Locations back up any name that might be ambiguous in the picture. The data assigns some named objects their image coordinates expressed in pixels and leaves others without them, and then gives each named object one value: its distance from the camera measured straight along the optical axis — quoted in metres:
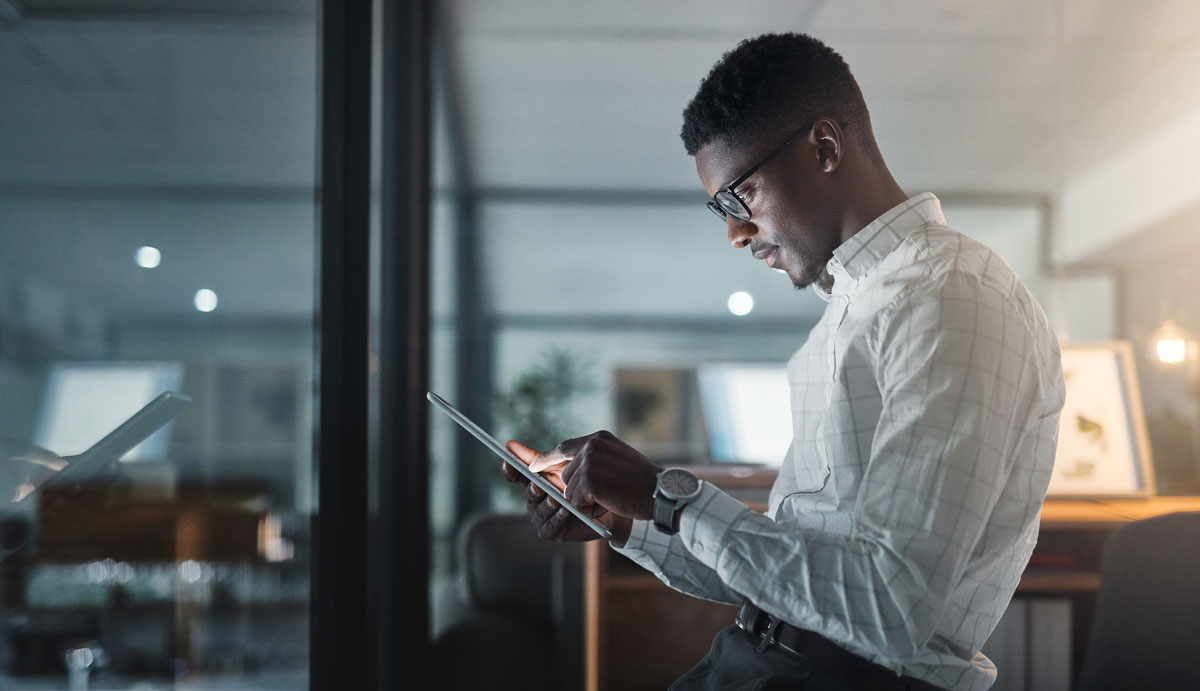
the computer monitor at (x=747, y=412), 3.00
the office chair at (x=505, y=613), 2.79
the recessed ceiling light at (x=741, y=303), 3.31
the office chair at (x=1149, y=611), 1.42
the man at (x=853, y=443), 0.84
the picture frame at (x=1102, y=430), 2.67
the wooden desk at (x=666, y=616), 2.55
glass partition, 0.78
